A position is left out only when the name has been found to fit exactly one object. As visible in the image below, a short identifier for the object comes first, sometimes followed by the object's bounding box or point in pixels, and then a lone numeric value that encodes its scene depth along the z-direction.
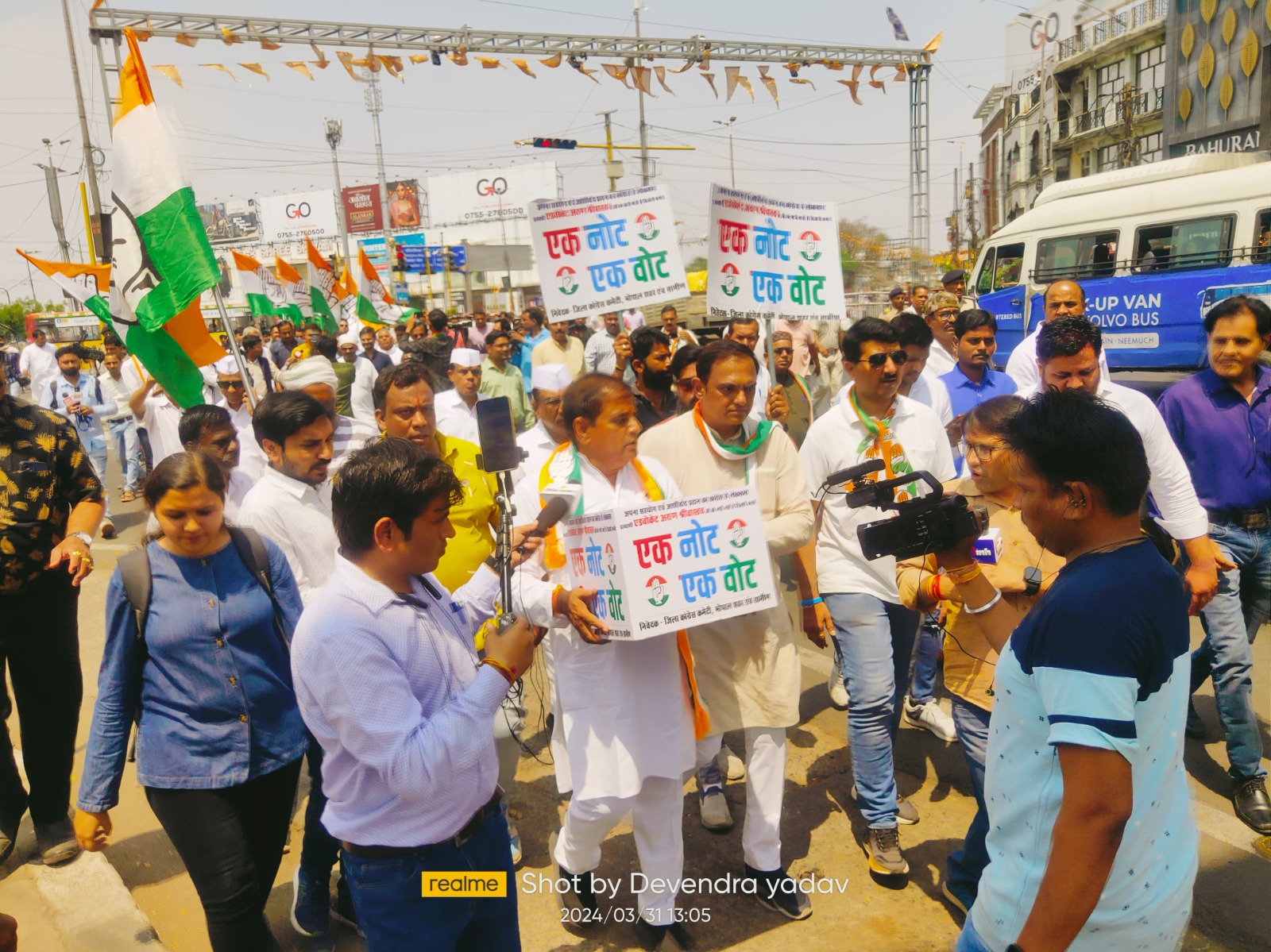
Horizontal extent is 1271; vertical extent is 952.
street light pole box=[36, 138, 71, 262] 29.36
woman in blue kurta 2.54
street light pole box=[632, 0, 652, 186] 27.95
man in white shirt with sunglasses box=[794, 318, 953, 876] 3.42
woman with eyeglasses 2.60
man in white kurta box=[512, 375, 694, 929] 2.90
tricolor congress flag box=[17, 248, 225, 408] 4.29
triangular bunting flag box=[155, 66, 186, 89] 14.52
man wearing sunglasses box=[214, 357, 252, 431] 6.34
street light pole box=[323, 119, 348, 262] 57.12
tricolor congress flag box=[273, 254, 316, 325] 13.16
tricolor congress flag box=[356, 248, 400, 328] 13.27
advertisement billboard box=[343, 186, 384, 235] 72.25
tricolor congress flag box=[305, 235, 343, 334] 13.77
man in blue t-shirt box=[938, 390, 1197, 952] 1.50
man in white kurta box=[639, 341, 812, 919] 3.23
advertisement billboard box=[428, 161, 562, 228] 71.69
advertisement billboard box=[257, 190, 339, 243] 78.19
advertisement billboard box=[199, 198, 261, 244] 81.00
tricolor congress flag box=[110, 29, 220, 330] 4.20
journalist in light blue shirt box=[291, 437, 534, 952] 1.88
